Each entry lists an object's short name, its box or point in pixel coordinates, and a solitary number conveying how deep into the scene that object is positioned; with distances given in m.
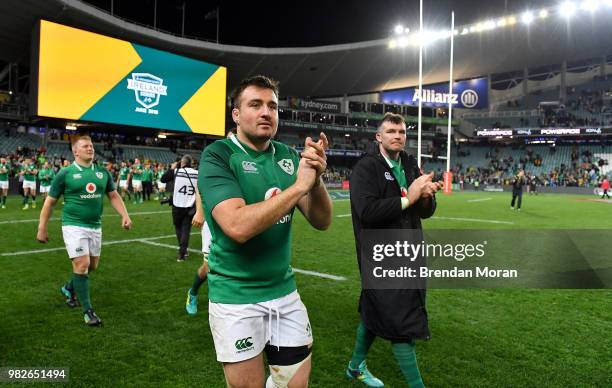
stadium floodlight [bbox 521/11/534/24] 39.94
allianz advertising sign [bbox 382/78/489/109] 60.94
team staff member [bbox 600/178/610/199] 32.72
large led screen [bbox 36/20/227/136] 23.52
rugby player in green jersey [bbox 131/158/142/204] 22.33
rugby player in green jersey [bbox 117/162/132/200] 22.92
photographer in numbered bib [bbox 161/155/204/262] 8.40
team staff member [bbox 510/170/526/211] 20.64
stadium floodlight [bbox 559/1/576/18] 39.57
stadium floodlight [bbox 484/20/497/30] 40.88
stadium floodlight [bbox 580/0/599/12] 38.50
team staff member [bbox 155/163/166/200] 24.94
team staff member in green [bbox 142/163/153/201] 22.78
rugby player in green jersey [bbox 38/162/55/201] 19.75
